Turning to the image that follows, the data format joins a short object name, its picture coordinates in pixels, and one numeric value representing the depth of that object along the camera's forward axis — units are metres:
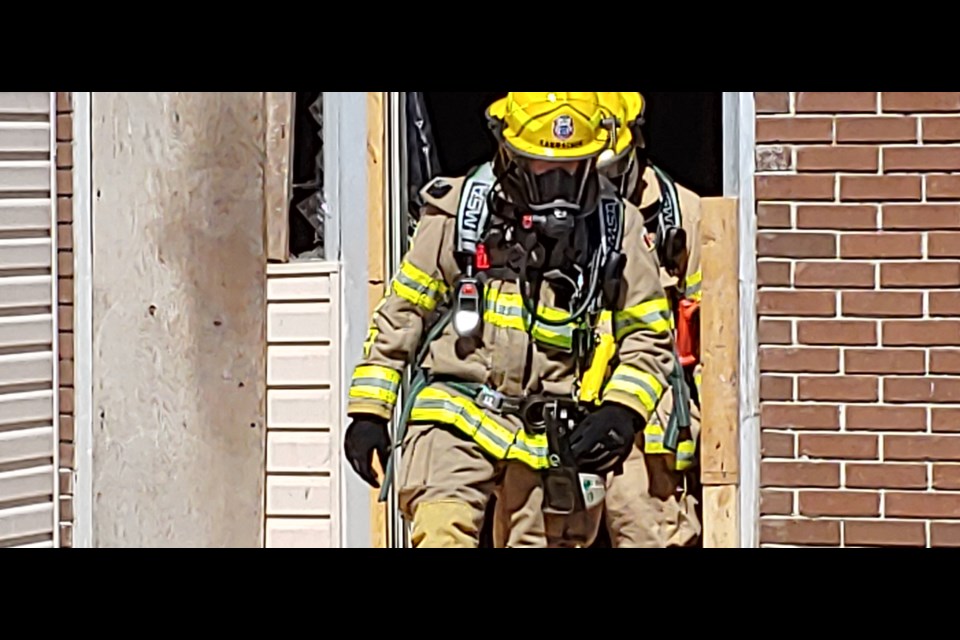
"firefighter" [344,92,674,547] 7.79
